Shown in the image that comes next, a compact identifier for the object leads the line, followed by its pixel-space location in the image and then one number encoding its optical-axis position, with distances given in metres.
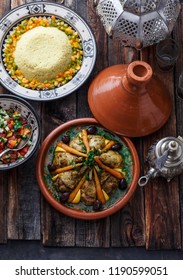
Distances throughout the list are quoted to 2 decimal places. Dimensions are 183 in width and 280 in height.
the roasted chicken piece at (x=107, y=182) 1.87
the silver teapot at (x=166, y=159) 1.80
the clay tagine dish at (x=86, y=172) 1.85
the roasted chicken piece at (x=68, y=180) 1.86
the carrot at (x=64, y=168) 1.86
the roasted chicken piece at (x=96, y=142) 1.88
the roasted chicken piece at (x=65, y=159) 1.87
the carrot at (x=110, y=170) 1.86
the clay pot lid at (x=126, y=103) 1.84
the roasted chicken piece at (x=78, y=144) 1.89
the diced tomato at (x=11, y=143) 1.86
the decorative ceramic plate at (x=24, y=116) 1.82
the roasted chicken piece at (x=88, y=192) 1.86
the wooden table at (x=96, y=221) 1.89
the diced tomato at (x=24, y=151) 1.86
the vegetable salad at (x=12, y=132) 1.85
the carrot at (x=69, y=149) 1.87
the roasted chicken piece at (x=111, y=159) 1.87
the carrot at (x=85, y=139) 1.88
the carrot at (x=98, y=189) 1.86
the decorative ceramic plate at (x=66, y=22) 1.91
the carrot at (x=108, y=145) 1.90
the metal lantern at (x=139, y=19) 1.73
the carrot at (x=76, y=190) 1.87
